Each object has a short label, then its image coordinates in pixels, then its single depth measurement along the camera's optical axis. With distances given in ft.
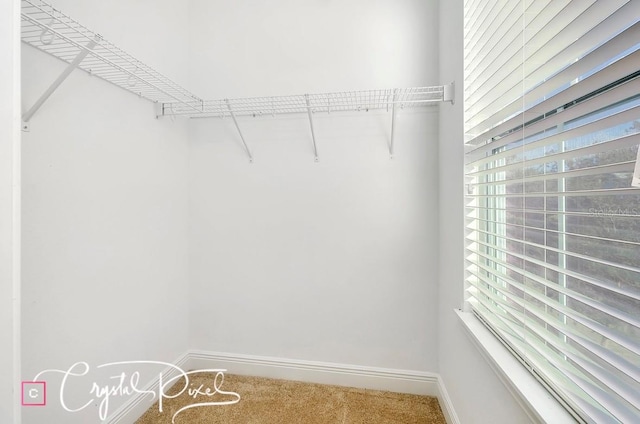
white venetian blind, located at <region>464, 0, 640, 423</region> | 1.71
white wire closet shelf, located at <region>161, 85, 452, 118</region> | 5.28
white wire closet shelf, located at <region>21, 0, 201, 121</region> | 3.26
